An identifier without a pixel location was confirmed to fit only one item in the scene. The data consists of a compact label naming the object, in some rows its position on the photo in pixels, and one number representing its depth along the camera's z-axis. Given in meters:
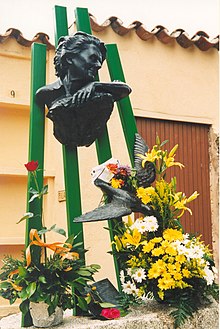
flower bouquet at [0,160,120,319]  1.59
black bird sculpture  1.78
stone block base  1.62
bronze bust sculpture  1.88
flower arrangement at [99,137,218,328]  1.71
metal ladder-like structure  1.86
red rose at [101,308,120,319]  1.66
